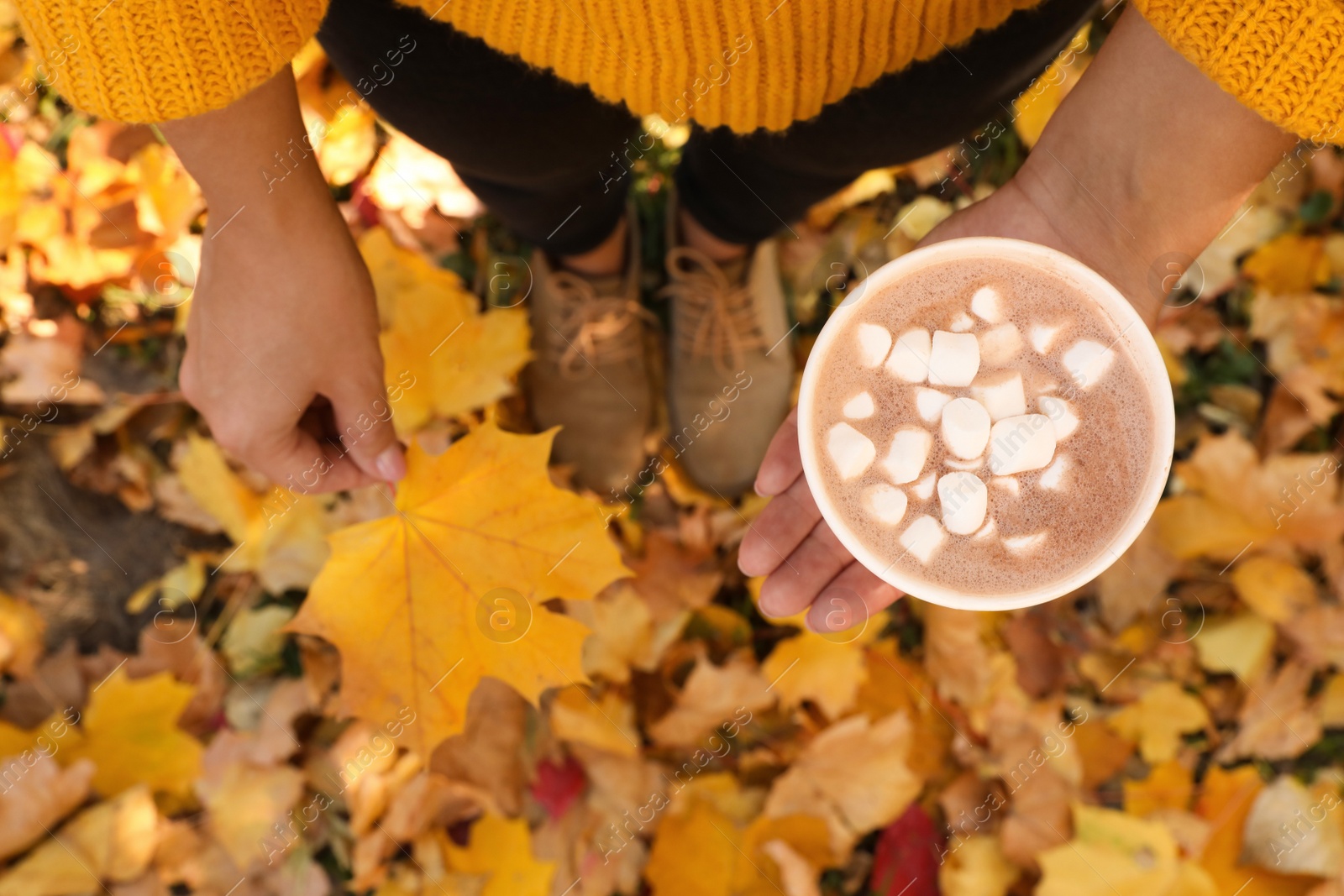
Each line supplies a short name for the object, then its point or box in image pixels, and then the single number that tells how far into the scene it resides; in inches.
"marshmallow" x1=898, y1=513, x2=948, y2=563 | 19.9
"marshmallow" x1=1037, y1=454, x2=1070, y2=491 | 19.7
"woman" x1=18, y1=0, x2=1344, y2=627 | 17.9
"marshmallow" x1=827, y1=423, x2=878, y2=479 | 19.9
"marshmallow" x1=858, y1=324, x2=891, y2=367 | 20.0
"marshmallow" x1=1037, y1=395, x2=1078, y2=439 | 19.6
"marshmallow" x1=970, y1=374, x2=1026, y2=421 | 19.4
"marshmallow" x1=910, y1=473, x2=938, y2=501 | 19.8
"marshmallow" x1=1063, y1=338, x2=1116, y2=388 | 19.8
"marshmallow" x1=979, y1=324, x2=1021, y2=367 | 19.7
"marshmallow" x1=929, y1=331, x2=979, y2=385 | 19.6
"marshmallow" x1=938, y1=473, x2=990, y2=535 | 19.7
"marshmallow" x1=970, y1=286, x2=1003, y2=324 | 19.9
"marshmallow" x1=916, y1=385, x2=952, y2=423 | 19.7
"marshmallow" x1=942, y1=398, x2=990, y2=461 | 19.4
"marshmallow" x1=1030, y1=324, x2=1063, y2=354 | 19.8
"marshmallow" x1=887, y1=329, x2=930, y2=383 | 19.8
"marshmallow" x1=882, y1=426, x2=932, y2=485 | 19.7
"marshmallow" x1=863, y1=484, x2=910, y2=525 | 19.9
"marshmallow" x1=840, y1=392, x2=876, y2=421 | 20.0
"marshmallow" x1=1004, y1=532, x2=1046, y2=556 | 19.9
